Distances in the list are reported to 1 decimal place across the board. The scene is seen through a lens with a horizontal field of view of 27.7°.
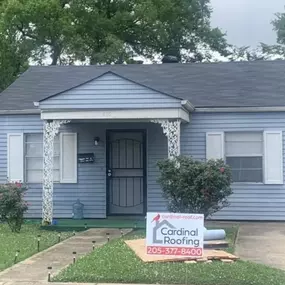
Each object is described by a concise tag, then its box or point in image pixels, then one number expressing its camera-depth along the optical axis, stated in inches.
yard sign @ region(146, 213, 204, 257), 294.4
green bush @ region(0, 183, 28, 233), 478.9
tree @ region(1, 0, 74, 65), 1045.2
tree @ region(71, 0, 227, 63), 1216.8
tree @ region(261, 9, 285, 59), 1518.6
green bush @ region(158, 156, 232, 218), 451.2
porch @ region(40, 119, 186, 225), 594.3
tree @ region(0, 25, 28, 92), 1000.9
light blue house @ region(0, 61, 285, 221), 568.4
